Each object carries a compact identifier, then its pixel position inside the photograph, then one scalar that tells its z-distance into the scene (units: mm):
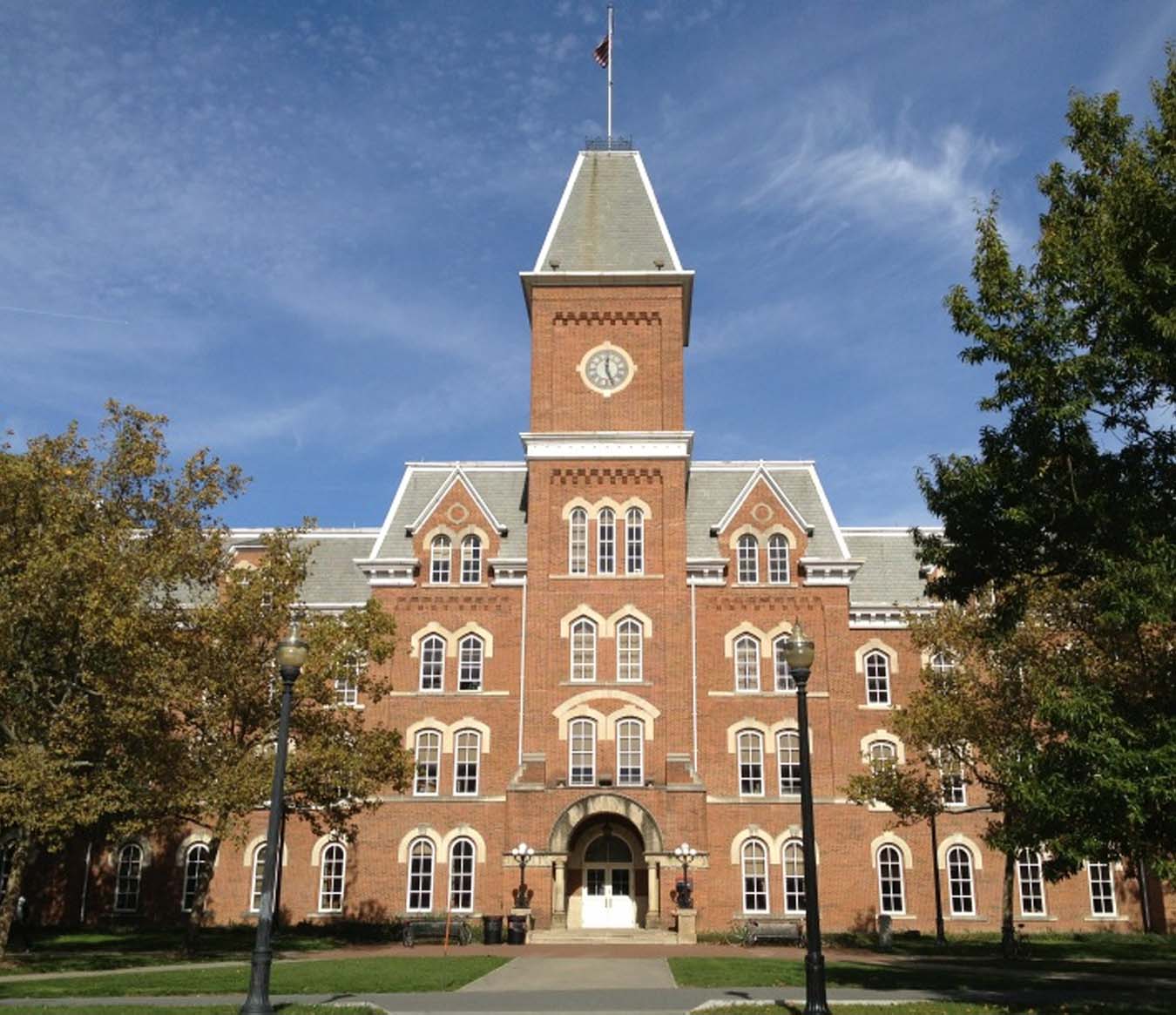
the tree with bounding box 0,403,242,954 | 26203
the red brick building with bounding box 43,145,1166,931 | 38812
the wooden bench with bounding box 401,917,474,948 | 35594
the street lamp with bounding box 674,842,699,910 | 35969
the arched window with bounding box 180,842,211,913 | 41406
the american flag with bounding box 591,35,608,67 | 44406
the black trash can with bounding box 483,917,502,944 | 35538
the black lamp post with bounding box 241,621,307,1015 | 15930
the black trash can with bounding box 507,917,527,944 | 35312
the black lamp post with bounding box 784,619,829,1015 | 15773
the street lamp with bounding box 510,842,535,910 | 36500
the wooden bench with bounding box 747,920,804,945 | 35562
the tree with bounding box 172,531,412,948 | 28406
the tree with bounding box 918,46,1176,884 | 15906
